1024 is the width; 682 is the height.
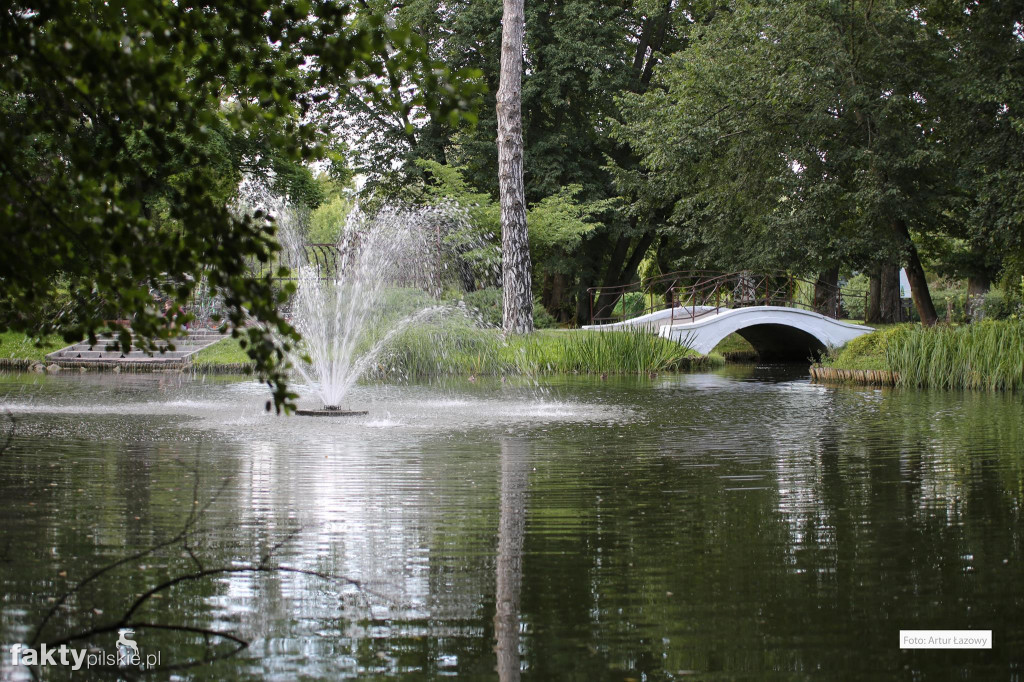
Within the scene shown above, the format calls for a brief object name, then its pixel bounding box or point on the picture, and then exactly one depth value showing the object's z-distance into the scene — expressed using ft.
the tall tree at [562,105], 109.09
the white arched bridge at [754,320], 94.43
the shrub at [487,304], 87.45
